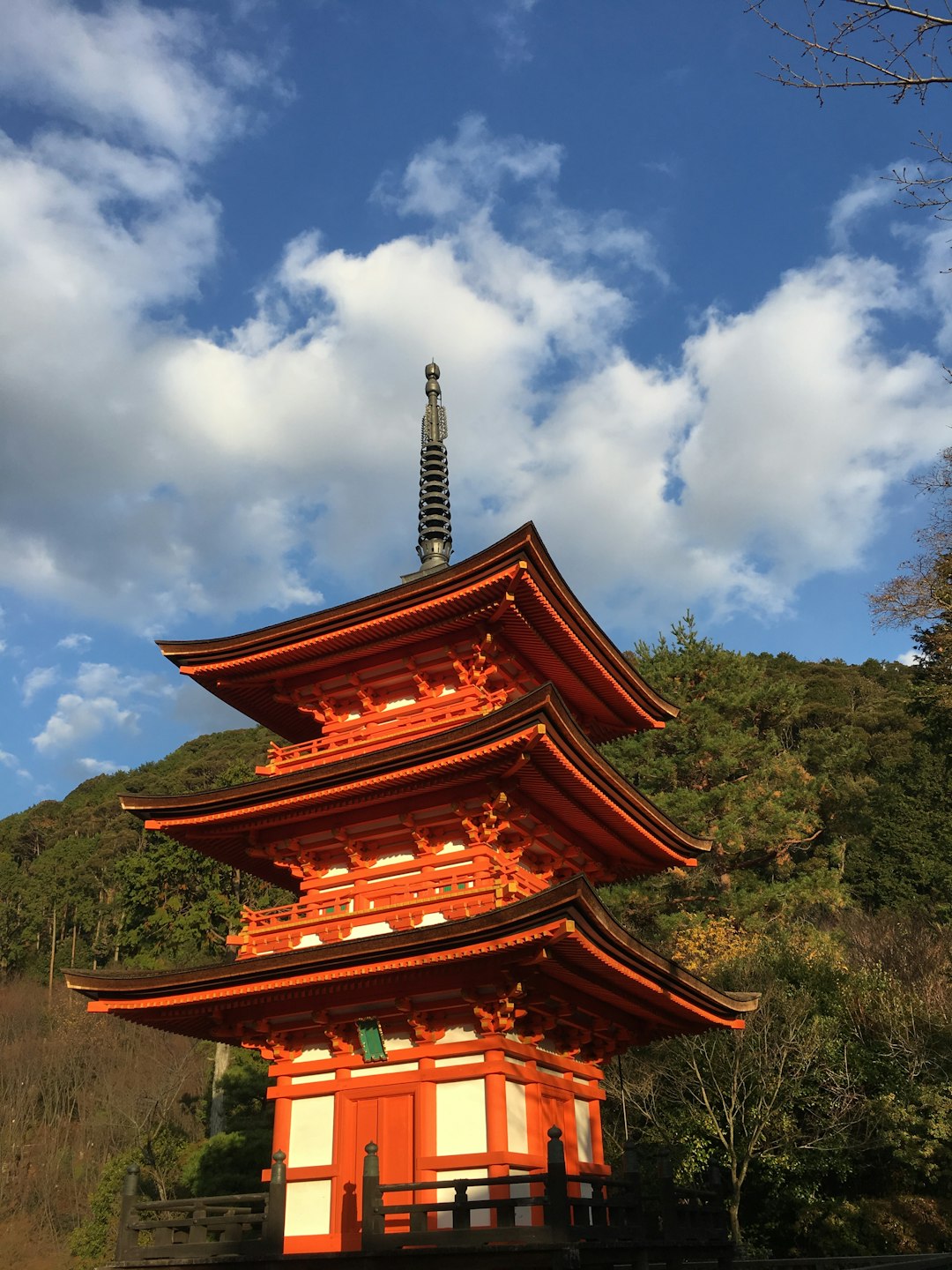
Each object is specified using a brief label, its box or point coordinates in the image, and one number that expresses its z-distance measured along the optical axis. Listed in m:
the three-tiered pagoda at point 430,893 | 13.44
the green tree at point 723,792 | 40.03
